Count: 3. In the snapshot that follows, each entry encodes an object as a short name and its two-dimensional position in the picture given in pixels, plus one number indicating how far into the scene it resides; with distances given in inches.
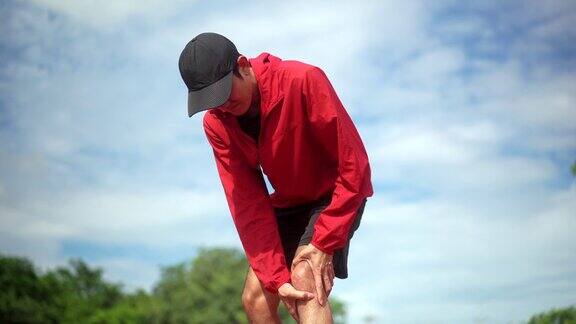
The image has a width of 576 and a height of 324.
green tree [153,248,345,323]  2175.2
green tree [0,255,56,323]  1957.4
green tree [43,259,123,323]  2167.8
